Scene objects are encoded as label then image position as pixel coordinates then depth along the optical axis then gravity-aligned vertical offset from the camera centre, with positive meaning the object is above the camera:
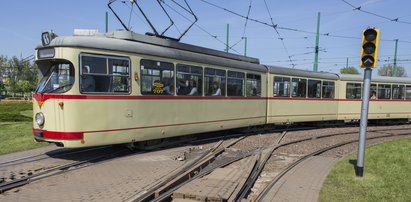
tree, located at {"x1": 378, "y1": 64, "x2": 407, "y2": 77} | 76.72 +5.74
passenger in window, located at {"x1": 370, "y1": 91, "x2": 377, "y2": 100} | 17.95 -0.25
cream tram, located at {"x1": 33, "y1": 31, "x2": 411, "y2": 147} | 7.01 -0.06
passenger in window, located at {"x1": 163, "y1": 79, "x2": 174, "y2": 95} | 8.80 +0.00
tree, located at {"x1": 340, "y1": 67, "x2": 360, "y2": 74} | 74.81 +5.17
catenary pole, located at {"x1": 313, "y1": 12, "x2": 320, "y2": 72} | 21.75 +2.99
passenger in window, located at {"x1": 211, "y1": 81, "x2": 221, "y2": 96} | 10.65 -0.01
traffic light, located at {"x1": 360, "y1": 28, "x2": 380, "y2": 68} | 6.40 +0.94
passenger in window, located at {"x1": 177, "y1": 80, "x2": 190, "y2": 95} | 9.18 +0.04
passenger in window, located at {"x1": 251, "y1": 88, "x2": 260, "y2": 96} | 12.85 -0.12
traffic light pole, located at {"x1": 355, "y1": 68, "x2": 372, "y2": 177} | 6.70 -0.73
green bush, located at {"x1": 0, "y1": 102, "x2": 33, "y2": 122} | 16.53 -1.75
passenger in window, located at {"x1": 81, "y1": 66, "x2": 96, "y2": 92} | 7.06 +0.12
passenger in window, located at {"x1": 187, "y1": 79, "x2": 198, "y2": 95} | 9.62 +0.05
